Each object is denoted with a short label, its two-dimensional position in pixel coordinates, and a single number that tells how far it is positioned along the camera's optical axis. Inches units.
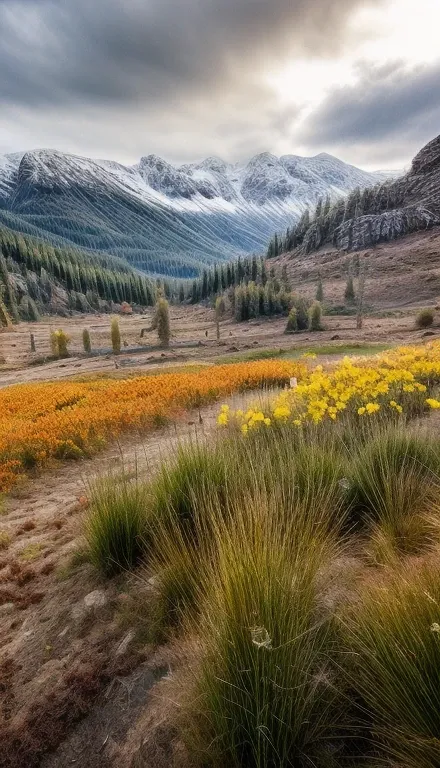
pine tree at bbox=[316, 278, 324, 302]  2729.1
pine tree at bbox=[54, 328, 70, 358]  1873.8
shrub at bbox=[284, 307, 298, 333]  1950.1
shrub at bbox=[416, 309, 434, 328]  1487.5
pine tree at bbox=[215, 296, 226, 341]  3326.8
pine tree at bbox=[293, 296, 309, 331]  1957.4
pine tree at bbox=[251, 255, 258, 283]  4091.5
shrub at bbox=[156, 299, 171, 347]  1819.6
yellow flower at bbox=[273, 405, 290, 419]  191.5
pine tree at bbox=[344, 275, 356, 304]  2706.7
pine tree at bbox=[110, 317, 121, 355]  1809.8
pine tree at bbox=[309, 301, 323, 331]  1897.0
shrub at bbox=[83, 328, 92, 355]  1989.4
